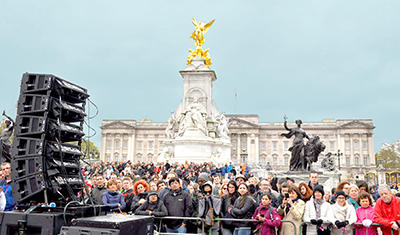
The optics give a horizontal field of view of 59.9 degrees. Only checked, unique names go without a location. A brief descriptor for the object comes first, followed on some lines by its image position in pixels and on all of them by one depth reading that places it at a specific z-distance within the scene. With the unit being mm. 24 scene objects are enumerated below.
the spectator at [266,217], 6379
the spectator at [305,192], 7064
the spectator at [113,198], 7270
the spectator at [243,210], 6664
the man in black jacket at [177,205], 6812
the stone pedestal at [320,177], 14969
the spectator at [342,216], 6266
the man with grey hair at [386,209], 5973
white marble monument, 30562
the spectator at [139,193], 7164
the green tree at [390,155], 80125
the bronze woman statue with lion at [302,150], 15797
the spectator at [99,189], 7938
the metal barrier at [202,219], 6296
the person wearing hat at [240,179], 8268
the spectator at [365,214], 6156
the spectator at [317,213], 6414
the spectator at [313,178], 8898
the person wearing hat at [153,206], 6685
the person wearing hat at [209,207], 6844
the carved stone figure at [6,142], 13348
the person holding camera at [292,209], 6562
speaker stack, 5438
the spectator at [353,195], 6934
